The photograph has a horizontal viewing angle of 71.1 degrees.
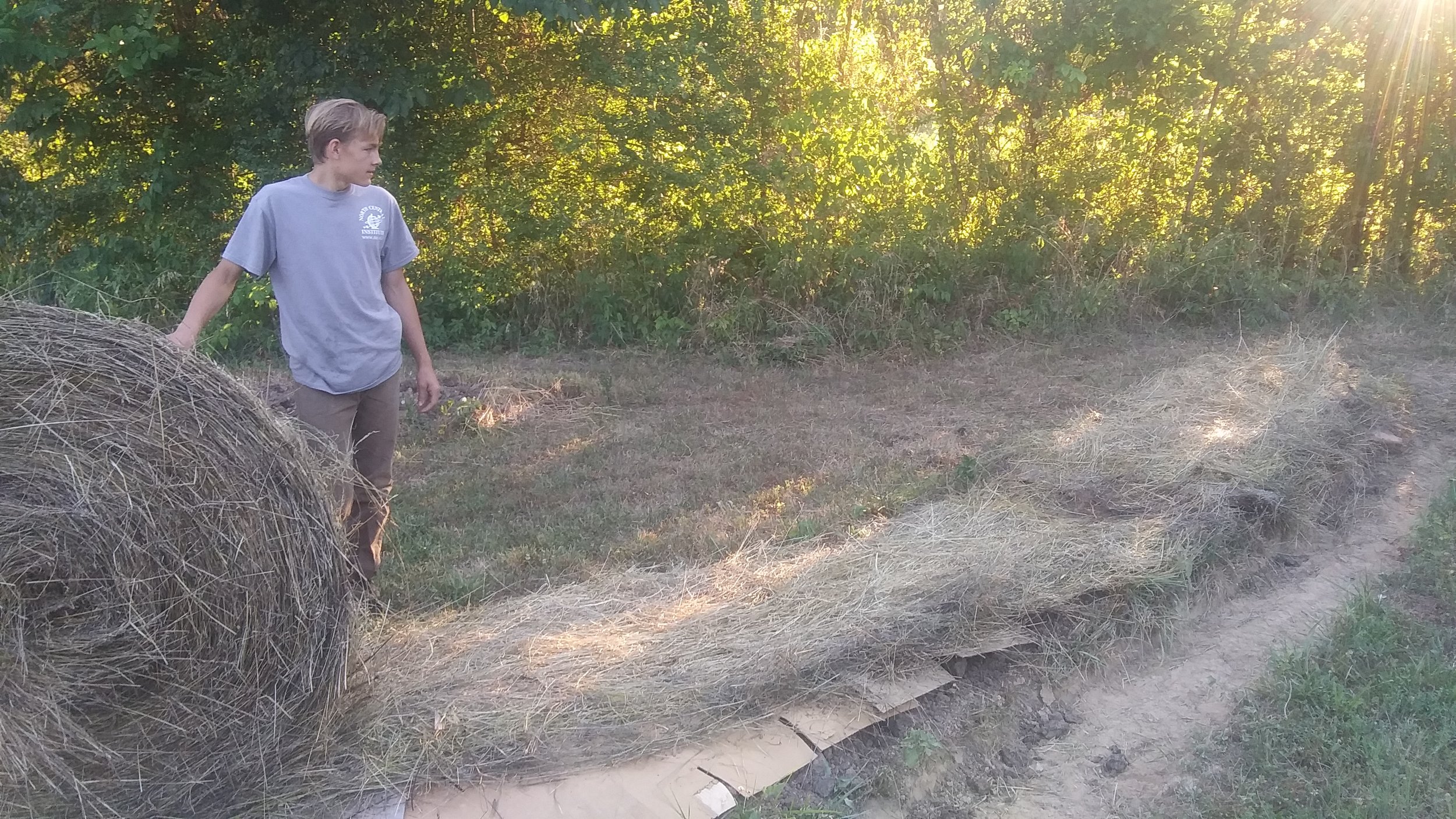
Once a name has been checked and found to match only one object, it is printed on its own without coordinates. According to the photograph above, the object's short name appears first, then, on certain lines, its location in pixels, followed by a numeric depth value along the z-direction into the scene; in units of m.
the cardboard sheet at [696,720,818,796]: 3.16
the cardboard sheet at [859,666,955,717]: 3.51
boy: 3.16
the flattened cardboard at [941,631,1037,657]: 3.81
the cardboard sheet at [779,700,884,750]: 3.36
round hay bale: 2.56
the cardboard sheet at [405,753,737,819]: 2.99
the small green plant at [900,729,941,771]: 3.27
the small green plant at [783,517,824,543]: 4.84
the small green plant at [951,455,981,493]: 5.39
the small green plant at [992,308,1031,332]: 8.56
